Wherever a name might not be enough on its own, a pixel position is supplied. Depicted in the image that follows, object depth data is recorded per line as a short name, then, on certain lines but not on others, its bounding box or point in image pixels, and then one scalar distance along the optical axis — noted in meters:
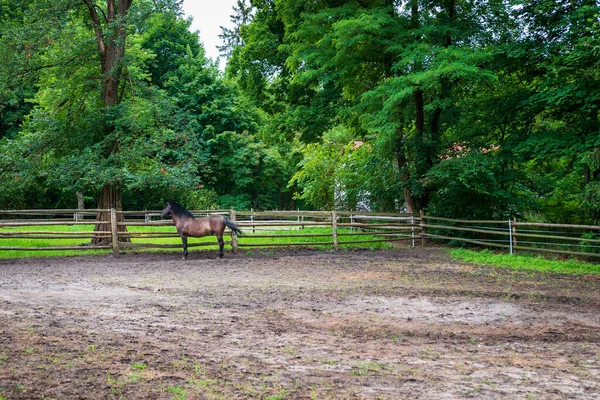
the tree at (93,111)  14.88
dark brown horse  13.70
